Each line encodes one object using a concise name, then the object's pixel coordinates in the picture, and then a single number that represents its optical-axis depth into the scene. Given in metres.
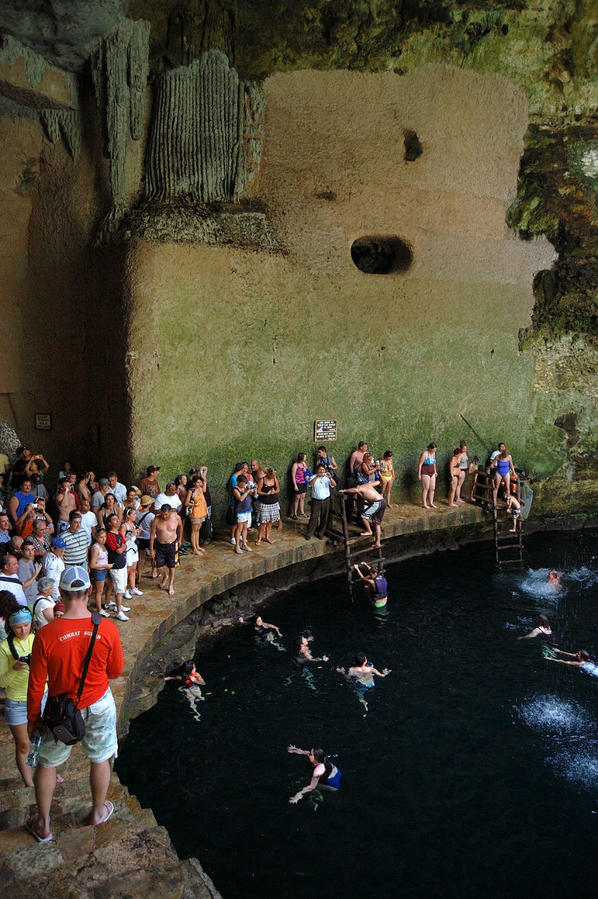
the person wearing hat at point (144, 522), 9.73
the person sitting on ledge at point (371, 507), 11.95
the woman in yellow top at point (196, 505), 10.63
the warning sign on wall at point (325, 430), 13.23
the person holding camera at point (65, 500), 9.46
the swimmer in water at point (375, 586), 11.78
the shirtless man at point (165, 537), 9.30
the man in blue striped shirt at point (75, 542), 8.00
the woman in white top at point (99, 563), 8.37
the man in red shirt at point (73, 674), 4.32
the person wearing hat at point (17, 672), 5.18
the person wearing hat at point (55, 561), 7.46
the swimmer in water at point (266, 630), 10.52
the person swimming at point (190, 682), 8.81
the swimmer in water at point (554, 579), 12.77
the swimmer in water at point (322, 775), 7.32
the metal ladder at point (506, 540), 13.73
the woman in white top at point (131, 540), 8.67
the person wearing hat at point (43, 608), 5.97
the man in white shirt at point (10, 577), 6.41
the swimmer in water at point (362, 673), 9.36
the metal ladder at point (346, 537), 11.86
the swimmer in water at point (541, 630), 10.82
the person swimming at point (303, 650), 9.97
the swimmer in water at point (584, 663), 9.82
